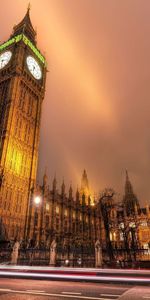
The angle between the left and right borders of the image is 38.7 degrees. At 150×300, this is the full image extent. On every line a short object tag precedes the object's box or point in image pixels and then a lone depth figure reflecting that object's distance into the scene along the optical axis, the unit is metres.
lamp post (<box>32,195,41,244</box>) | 47.04
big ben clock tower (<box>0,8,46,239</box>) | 43.97
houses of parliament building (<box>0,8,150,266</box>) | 43.72
